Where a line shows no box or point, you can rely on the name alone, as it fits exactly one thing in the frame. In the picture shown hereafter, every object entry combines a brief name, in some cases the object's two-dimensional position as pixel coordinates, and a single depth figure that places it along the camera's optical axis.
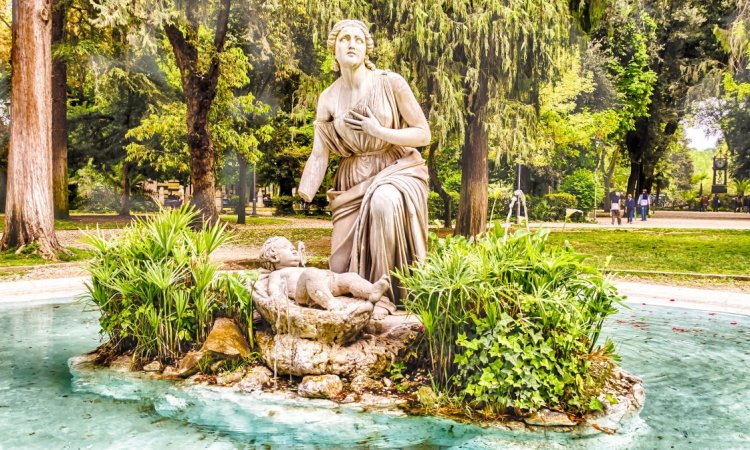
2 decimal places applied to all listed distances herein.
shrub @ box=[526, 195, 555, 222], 29.73
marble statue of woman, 4.87
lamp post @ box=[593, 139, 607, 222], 33.88
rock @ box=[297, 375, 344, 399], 4.25
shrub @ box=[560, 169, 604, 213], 31.22
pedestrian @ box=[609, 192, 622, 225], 27.23
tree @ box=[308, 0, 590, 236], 13.84
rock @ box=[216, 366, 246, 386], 4.54
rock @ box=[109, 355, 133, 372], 4.93
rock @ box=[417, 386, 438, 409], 4.06
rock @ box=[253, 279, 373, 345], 4.38
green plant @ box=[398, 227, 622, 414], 3.90
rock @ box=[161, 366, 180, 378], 4.70
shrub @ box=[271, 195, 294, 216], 34.00
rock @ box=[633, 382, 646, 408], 4.24
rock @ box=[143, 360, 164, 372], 4.86
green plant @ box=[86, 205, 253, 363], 4.84
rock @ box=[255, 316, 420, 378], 4.39
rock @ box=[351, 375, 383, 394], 4.32
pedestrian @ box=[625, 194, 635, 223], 29.34
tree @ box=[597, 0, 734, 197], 29.94
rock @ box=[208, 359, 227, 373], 4.64
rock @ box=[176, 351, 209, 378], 4.68
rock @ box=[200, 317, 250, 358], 4.63
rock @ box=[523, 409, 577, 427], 3.82
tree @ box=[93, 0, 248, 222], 17.33
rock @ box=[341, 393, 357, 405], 4.18
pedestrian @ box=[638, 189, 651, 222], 29.92
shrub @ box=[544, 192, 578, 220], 30.08
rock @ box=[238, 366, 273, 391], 4.45
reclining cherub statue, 4.43
